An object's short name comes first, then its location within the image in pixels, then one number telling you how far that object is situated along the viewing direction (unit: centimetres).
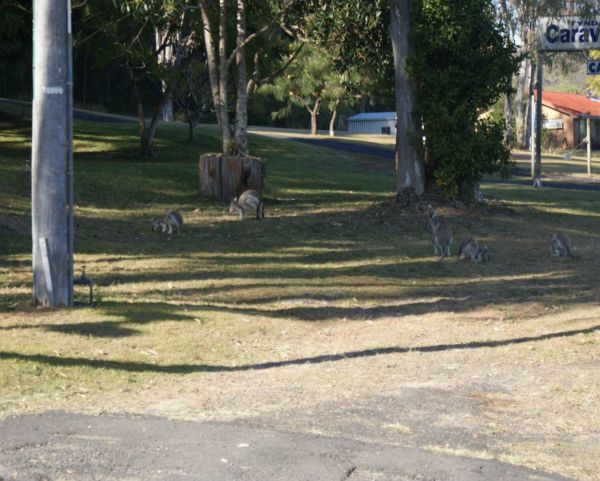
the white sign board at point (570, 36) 3241
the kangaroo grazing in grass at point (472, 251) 1883
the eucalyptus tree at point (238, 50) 2770
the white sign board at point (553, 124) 7750
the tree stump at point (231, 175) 2784
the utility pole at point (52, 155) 1270
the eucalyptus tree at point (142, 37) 2789
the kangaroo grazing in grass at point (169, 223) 2120
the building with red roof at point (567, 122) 7744
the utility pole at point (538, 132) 3538
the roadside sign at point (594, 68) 3349
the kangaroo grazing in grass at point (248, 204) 2430
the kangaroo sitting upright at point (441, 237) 1905
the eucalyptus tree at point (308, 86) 6469
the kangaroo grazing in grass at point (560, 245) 1973
